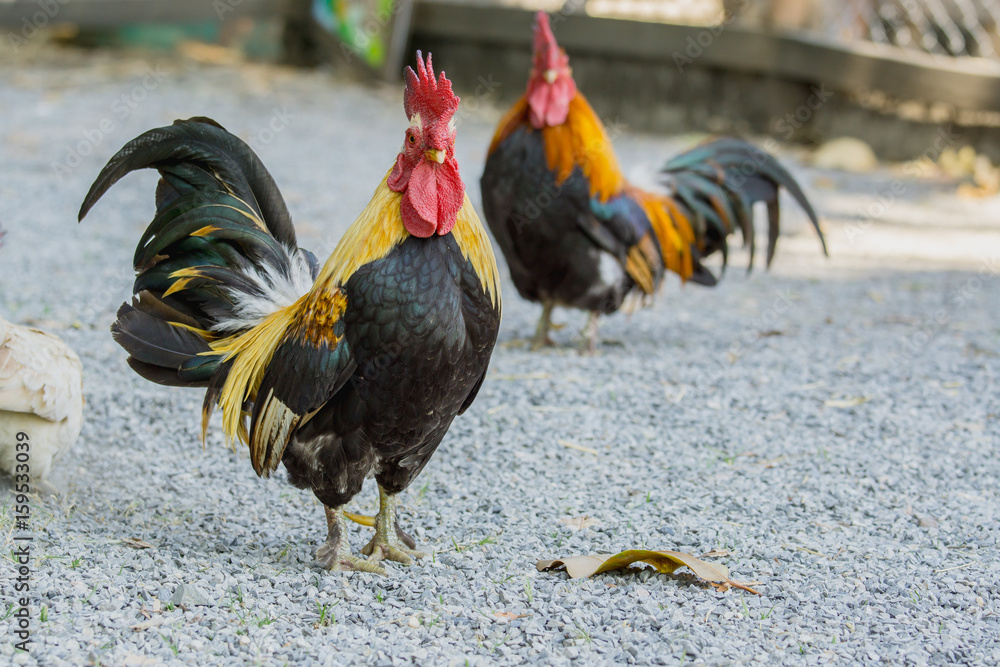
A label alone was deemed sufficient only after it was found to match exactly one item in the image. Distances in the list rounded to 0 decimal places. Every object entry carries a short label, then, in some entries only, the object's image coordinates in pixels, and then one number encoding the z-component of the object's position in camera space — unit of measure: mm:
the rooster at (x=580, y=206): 5531
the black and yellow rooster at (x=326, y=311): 2953
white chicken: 3459
